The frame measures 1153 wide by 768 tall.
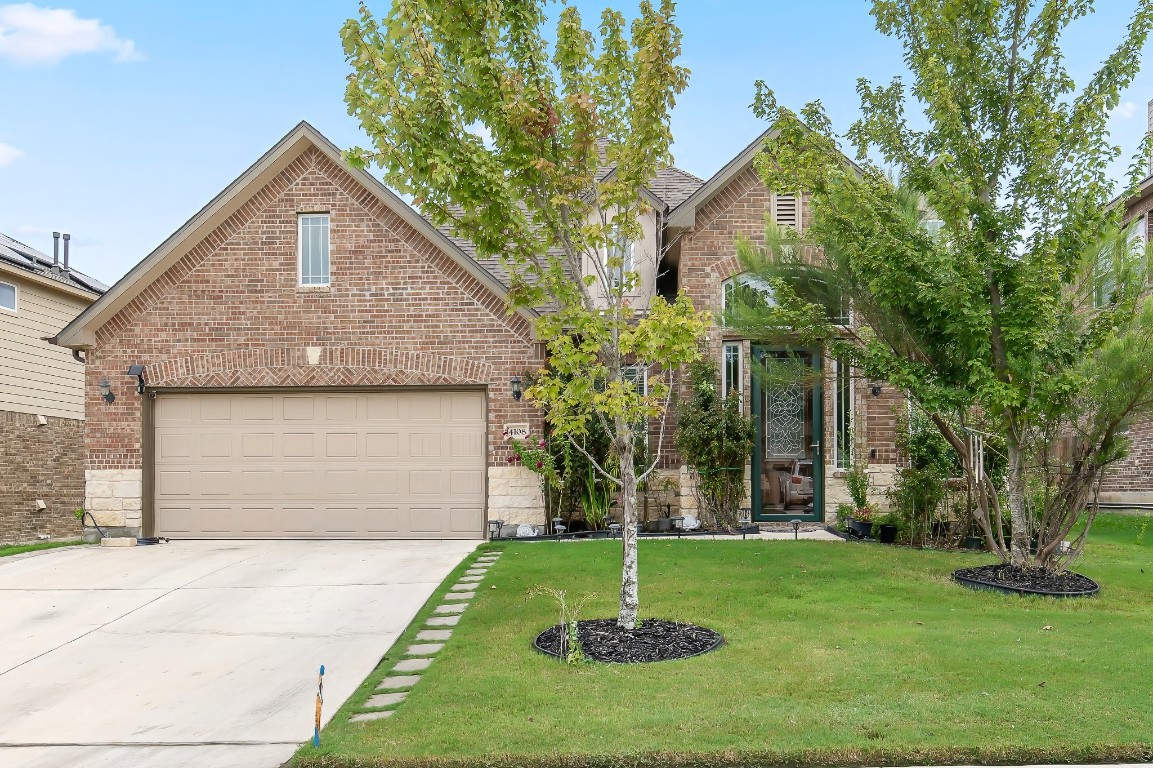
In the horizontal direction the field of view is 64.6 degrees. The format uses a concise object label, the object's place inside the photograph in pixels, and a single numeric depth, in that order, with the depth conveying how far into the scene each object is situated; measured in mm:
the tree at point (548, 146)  6473
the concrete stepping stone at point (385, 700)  5582
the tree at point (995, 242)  8367
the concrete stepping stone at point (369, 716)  5250
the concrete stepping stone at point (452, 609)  8141
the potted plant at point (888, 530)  11906
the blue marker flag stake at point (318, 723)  4730
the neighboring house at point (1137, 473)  16906
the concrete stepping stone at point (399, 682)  5961
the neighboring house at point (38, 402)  16375
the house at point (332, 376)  13047
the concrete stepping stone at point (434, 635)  7225
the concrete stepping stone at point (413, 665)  6359
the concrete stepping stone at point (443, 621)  7680
